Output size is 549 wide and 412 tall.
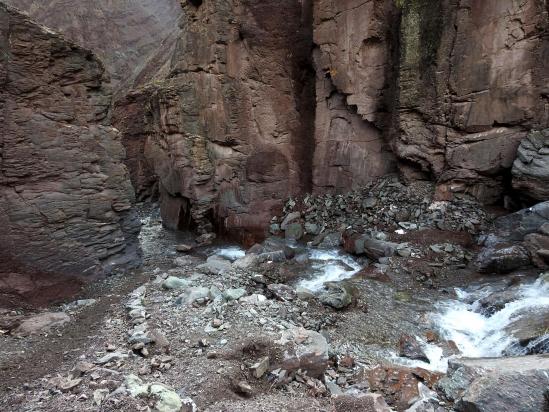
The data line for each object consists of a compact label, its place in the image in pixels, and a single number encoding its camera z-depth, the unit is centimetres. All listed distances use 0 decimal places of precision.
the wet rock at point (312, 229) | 1534
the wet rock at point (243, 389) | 551
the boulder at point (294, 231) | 1533
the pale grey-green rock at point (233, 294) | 805
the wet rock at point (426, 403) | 576
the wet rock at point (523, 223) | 1122
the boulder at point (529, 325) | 741
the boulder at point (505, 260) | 1038
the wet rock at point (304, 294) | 941
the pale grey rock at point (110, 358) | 597
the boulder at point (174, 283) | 903
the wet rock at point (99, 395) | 499
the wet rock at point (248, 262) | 1170
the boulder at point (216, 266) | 1064
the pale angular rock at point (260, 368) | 585
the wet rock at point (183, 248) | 1468
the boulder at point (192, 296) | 805
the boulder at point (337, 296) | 922
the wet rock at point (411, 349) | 754
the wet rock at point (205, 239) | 1584
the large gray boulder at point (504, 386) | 491
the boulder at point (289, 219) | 1615
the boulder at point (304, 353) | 615
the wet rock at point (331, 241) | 1403
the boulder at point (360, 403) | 556
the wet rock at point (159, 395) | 496
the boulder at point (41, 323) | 739
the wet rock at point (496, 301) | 891
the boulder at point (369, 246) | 1232
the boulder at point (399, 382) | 623
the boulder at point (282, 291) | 912
